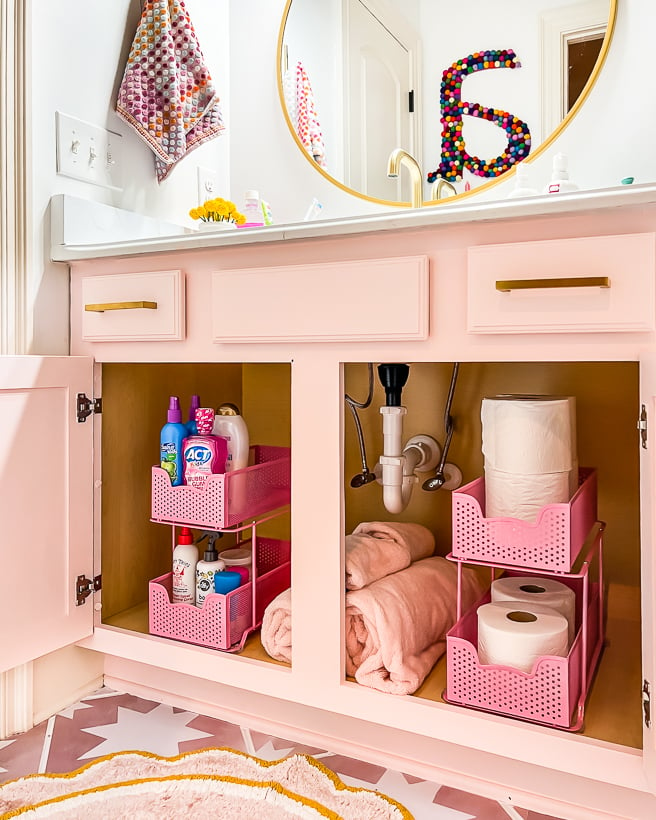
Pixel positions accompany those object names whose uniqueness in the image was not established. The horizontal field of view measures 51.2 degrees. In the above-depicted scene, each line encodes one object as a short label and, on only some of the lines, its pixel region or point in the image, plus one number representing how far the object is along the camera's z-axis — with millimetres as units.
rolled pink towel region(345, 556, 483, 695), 1186
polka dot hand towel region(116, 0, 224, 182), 1627
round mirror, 1536
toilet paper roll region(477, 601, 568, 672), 1121
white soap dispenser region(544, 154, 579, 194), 1406
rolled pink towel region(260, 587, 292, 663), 1294
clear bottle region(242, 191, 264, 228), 1697
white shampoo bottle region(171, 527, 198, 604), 1479
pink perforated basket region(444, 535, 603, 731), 1066
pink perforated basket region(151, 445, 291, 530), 1363
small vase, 1675
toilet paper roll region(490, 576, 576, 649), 1258
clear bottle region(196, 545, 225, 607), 1456
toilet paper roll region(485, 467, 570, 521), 1115
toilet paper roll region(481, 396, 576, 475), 1118
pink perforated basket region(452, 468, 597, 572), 1062
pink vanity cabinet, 999
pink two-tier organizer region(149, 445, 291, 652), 1362
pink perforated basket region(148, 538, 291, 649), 1359
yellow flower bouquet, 1691
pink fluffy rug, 1084
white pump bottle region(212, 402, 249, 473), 1484
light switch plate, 1457
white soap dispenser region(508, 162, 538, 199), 1434
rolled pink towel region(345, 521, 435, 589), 1288
